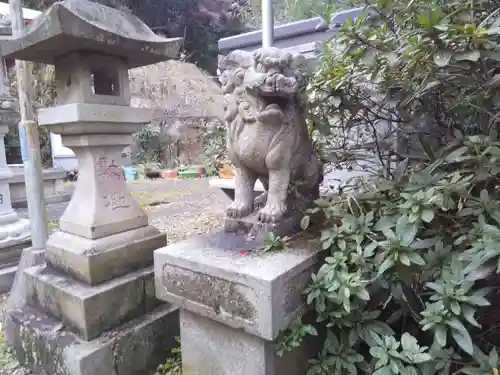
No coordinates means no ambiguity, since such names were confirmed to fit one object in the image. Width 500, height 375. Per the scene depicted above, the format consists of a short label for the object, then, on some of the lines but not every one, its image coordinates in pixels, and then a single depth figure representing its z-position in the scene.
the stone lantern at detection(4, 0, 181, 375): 1.74
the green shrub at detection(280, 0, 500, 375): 1.23
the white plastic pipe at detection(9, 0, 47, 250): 2.37
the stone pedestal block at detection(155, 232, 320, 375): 1.40
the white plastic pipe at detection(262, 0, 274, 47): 2.76
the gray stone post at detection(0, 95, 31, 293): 3.09
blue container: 8.89
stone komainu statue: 1.60
